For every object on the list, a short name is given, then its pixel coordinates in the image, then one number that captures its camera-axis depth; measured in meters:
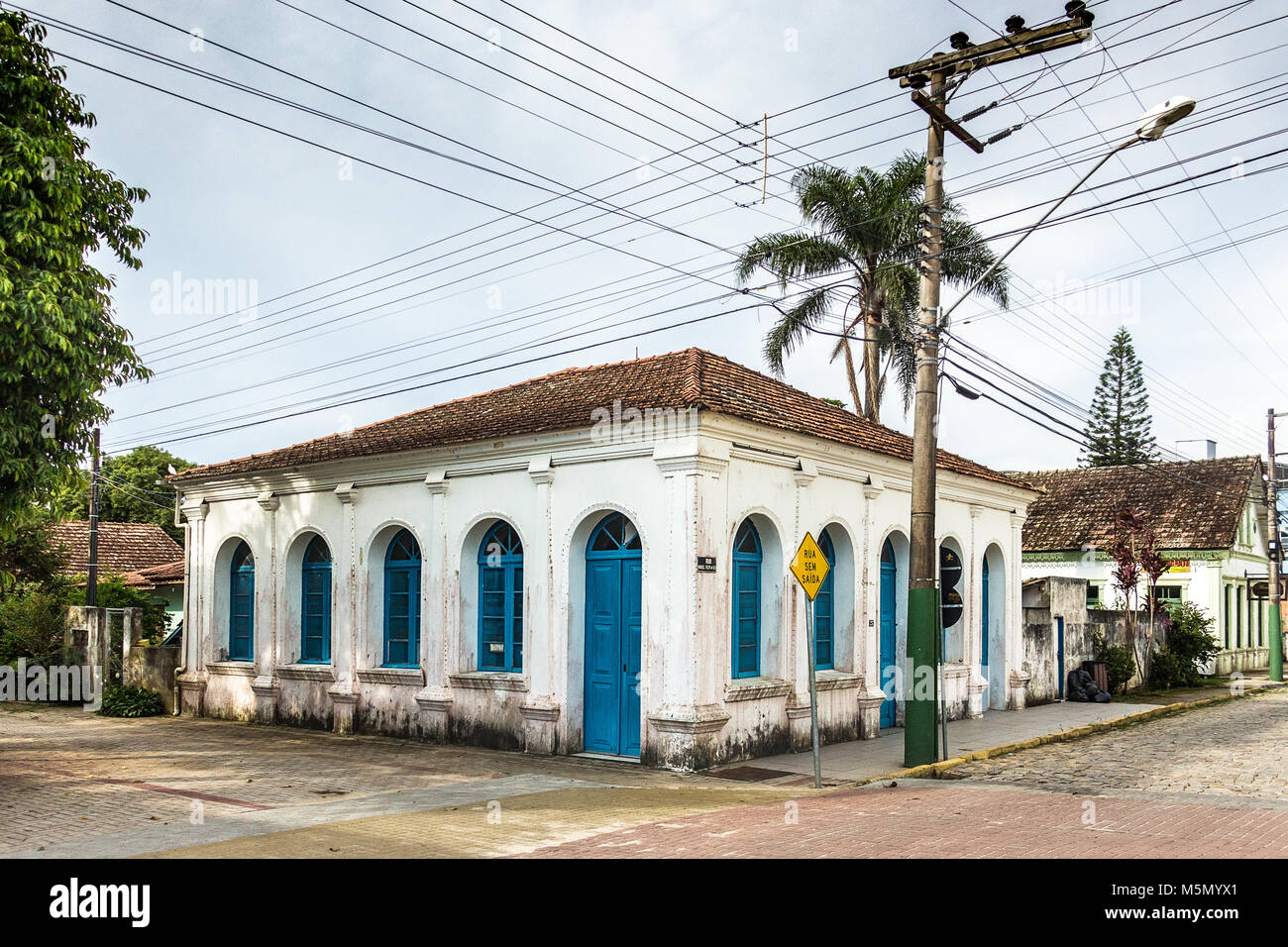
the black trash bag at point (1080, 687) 23.45
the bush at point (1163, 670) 27.44
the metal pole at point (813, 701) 12.17
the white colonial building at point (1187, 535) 33.34
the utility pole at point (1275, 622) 30.86
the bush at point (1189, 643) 28.92
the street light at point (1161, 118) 11.78
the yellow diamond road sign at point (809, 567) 12.55
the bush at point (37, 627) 24.61
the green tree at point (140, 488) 50.12
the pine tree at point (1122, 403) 54.91
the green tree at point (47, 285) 11.38
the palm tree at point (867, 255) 28.17
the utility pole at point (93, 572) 26.97
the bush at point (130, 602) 27.53
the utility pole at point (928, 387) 13.96
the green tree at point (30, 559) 27.22
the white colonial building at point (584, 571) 13.89
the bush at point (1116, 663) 25.19
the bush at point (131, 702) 21.34
